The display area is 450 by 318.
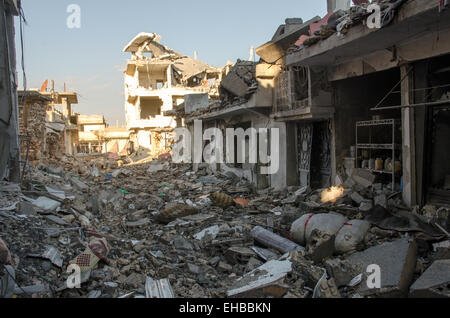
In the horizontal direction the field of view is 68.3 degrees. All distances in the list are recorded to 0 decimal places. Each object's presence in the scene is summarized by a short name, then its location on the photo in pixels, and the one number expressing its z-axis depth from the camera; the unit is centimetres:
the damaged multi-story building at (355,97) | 560
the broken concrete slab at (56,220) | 611
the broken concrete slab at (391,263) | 397
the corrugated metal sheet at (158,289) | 427
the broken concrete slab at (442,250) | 419
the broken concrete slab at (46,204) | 681
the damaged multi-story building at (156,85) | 3197
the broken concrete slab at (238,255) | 556
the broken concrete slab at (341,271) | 437
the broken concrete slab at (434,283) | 356
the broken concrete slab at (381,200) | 641
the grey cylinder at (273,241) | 561
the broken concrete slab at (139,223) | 795
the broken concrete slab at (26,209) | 609
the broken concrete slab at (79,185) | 1217
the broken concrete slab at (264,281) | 416
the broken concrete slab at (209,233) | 678
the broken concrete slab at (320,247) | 496
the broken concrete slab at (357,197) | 689
